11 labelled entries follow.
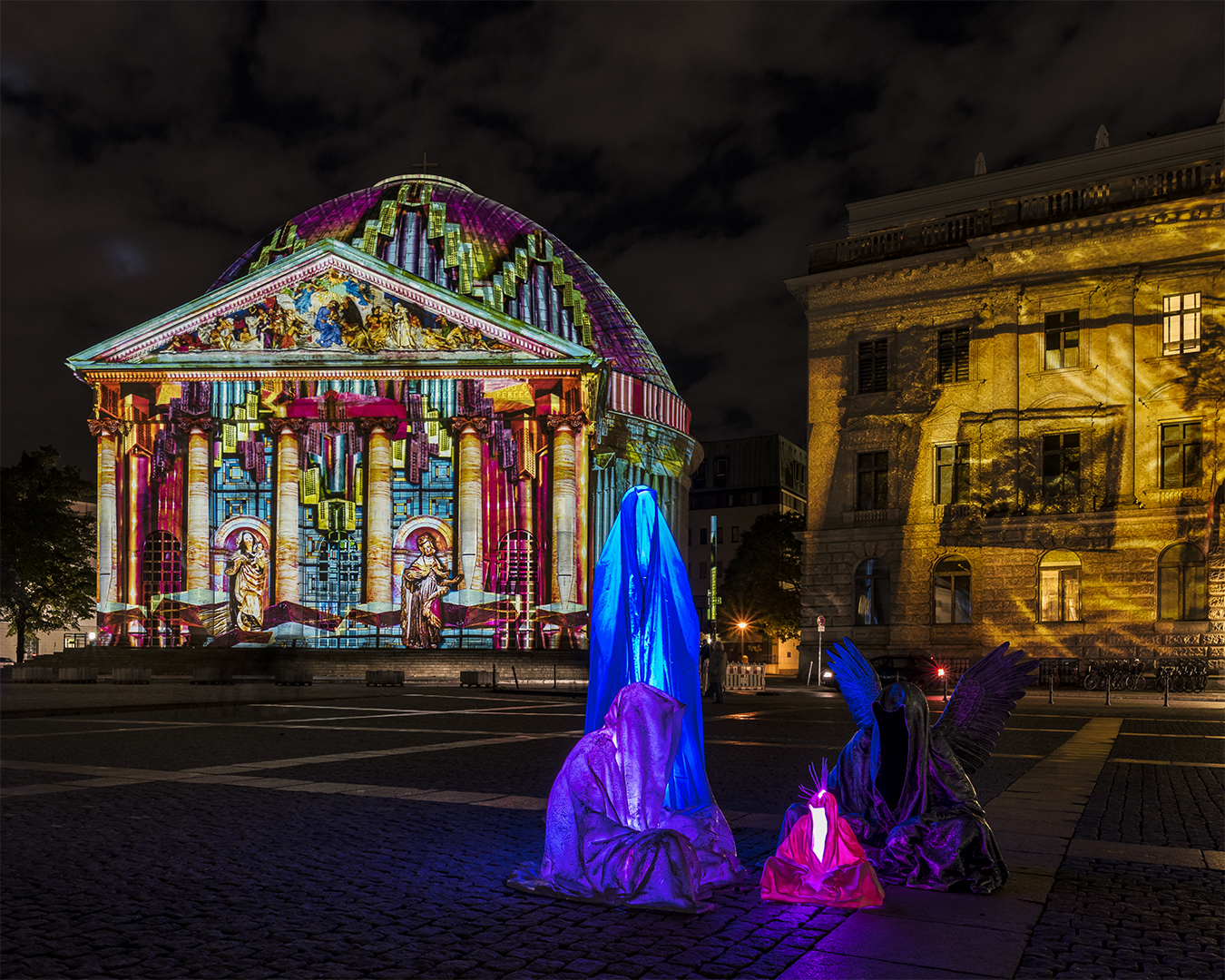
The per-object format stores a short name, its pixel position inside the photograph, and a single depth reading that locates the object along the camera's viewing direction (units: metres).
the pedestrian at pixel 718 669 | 29.09
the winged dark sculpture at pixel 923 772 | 6.90
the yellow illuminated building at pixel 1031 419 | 36.56
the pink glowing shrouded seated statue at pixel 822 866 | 6.52
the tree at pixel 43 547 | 55.12
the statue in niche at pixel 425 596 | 48.91
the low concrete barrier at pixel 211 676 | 39.72
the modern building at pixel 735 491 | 107.25
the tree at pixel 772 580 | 66.12
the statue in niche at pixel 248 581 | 50.88
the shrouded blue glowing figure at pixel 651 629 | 7.20
